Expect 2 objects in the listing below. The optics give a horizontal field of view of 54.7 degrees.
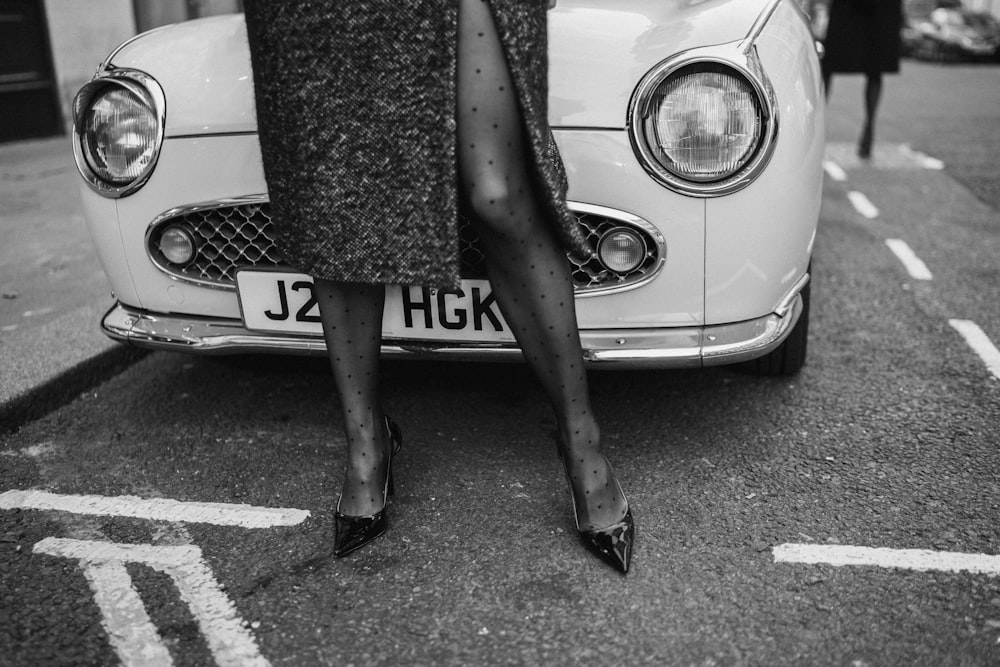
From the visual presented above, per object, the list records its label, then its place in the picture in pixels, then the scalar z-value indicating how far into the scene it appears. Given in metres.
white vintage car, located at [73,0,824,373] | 2.03
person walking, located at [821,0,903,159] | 6.74
